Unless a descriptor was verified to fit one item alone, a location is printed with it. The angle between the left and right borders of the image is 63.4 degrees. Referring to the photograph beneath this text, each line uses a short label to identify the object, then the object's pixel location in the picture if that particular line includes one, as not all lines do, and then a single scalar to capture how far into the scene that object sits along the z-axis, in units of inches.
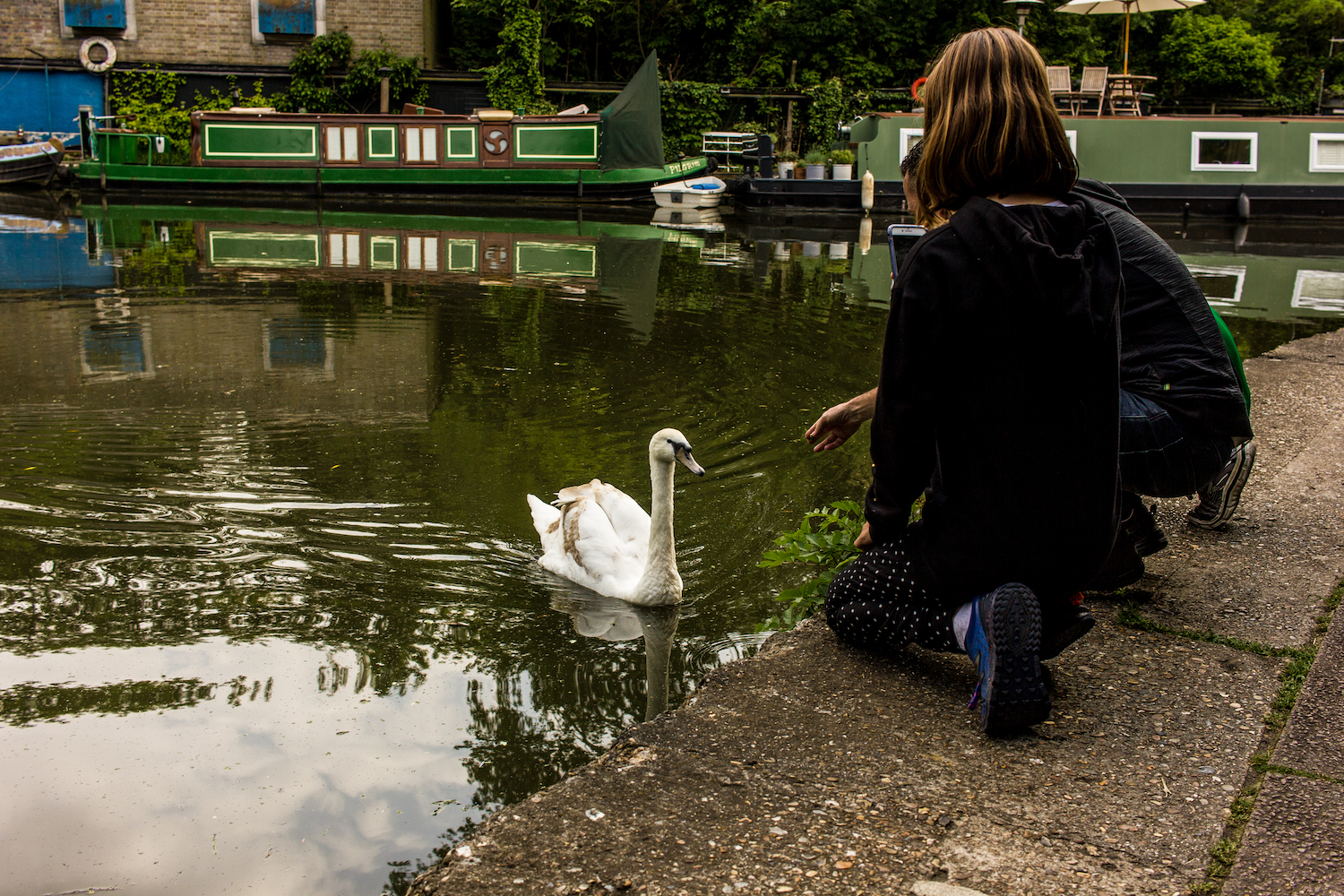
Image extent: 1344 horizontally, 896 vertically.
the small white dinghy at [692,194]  919.0
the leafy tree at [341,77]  1032.8
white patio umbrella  705.6
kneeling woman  90.4
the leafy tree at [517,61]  1027.9
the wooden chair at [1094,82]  868.6
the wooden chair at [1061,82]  797.2
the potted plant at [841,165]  893.2
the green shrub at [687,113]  1071.0
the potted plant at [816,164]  899.4
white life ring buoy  1029.2
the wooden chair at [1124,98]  879.7
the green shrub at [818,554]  133.0
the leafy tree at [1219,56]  1072.8
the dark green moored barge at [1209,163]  864.3
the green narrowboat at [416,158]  935.7
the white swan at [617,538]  171.8
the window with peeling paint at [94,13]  1020.5
